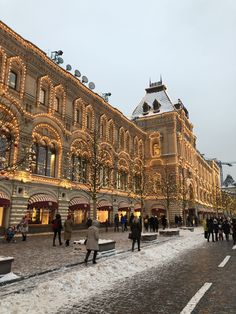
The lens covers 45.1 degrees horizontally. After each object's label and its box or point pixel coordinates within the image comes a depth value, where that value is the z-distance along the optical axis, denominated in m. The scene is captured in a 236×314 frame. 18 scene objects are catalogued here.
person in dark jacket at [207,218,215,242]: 22.01
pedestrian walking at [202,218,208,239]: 22.40
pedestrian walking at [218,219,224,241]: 22.84
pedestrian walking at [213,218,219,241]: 22.37
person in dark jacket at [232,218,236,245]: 18.87
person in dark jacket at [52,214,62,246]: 16.62
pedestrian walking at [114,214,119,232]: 28.96
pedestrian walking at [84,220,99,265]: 10.77
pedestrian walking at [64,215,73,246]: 15.98
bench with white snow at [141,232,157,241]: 18.69
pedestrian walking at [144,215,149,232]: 32.31
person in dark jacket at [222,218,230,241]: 22.69
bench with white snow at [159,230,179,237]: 23.38
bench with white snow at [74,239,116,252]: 12.82
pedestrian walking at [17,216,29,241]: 18.32
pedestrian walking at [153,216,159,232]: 27.92
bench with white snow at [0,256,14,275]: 7.91
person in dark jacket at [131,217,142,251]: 14.96
